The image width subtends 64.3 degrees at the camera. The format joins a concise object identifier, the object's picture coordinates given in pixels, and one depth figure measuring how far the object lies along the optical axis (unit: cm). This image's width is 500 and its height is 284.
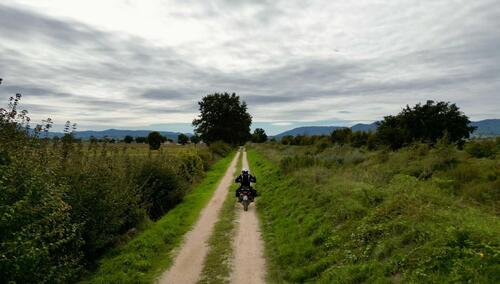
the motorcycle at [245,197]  1678
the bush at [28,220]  582
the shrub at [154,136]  7807
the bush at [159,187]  1625
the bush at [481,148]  2067
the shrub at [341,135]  4943
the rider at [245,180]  1819
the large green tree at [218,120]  8138
